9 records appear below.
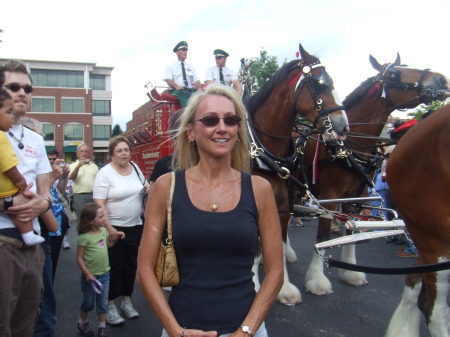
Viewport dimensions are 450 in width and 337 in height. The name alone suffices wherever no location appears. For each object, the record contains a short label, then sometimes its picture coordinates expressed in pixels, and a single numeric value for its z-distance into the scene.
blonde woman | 1.59
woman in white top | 3.94
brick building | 49.97
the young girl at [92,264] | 3.65
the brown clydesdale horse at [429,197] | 2.44
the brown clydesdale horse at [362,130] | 4.60
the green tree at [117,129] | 75.41
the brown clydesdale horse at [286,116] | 4.05
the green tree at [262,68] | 21.95
